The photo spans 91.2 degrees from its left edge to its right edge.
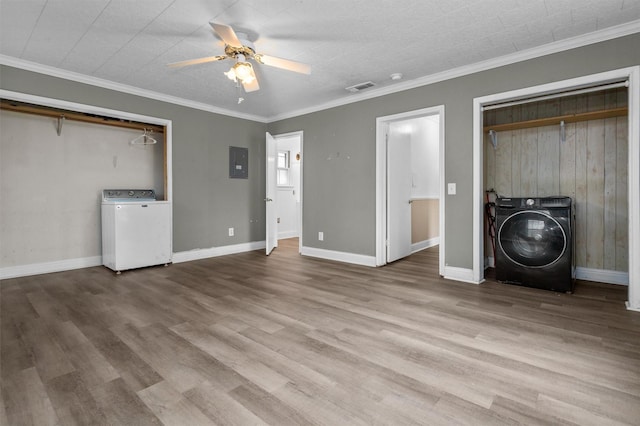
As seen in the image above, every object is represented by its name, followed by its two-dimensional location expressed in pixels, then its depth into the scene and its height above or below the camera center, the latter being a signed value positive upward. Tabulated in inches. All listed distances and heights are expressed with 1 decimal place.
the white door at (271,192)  200.1 +11.0
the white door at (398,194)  172.6 +8.2
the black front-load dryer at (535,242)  119.0 -14.1
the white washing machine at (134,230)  149.3 -10.2
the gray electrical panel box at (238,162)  205.8 +31.1
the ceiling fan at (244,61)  105.0 +50.9
